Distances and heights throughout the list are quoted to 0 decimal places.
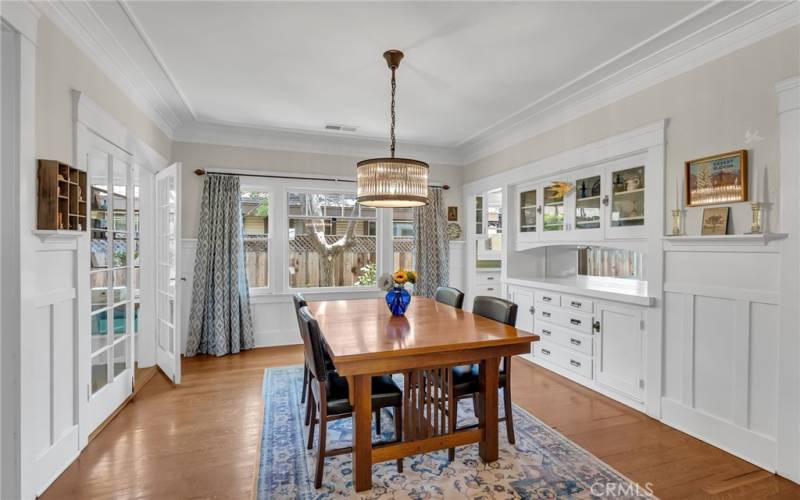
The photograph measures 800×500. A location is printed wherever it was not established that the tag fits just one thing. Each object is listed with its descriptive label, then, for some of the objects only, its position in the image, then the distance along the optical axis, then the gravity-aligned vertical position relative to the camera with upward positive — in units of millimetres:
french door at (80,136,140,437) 2656 -251
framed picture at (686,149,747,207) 2350 +447
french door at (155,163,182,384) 3473 -253
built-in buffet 3061 -227
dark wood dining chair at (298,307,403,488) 2027 -812
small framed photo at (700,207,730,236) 2424 +179
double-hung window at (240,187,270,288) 4828 +178
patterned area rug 2010 -1266
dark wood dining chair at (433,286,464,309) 3207 -423
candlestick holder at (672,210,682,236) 2693 +186
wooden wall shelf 1967 +264
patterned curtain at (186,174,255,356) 4418 -321
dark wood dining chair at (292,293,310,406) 2646 -386
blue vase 2754 -373
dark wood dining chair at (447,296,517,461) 2275 -807
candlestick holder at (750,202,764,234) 2225 +173
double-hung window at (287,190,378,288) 5020 +100
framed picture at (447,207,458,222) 5613 +494
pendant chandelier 2518 +445
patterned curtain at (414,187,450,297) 5305 +38
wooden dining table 1933 -592
